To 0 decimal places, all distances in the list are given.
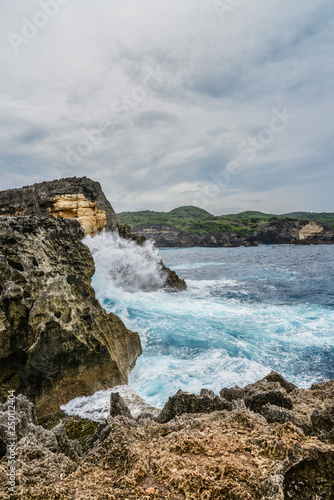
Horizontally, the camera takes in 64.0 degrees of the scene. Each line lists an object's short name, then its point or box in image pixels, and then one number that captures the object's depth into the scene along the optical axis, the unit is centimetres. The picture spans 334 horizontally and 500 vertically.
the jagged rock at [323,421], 288
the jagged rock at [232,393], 438
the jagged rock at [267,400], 383
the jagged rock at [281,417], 297
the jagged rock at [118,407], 396
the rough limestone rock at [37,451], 226
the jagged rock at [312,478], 208
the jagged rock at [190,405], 387
